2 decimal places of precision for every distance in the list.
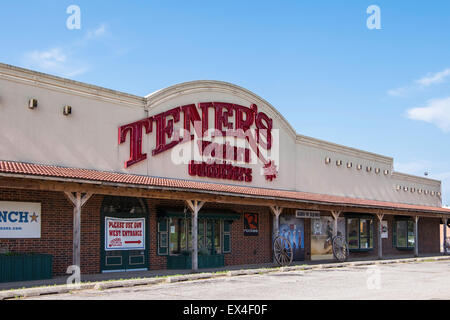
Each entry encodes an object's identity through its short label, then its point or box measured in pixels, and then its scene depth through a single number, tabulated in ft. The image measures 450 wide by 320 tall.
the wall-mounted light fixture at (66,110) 61.93
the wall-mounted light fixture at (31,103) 58.85
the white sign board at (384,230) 113.60
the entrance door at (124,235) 63.31
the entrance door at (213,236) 75.20
